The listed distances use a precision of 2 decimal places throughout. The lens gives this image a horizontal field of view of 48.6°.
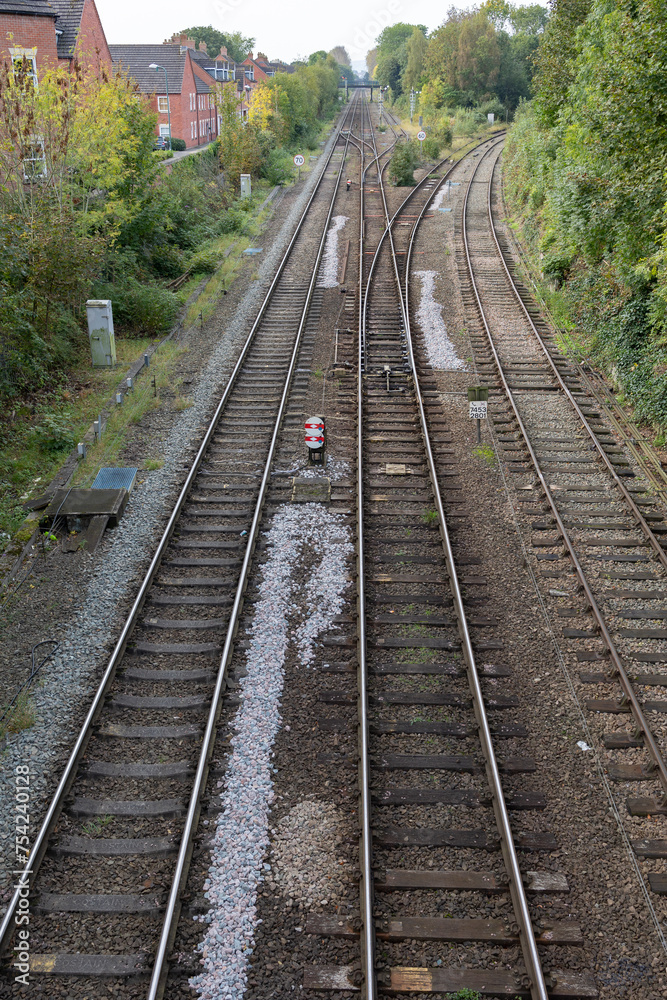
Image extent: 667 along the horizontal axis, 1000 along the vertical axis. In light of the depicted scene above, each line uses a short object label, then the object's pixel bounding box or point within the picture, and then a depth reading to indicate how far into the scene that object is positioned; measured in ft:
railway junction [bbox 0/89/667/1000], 16.44
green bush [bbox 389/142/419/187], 110.93
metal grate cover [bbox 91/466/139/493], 36.11
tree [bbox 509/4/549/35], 306.76
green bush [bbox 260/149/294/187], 119.65
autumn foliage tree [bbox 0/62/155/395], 44.01
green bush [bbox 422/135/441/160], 133.49
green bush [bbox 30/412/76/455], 40.60
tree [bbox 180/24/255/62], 292.38
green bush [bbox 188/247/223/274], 72.64
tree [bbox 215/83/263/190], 114.32
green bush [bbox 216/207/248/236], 89.45
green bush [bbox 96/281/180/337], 57.72
